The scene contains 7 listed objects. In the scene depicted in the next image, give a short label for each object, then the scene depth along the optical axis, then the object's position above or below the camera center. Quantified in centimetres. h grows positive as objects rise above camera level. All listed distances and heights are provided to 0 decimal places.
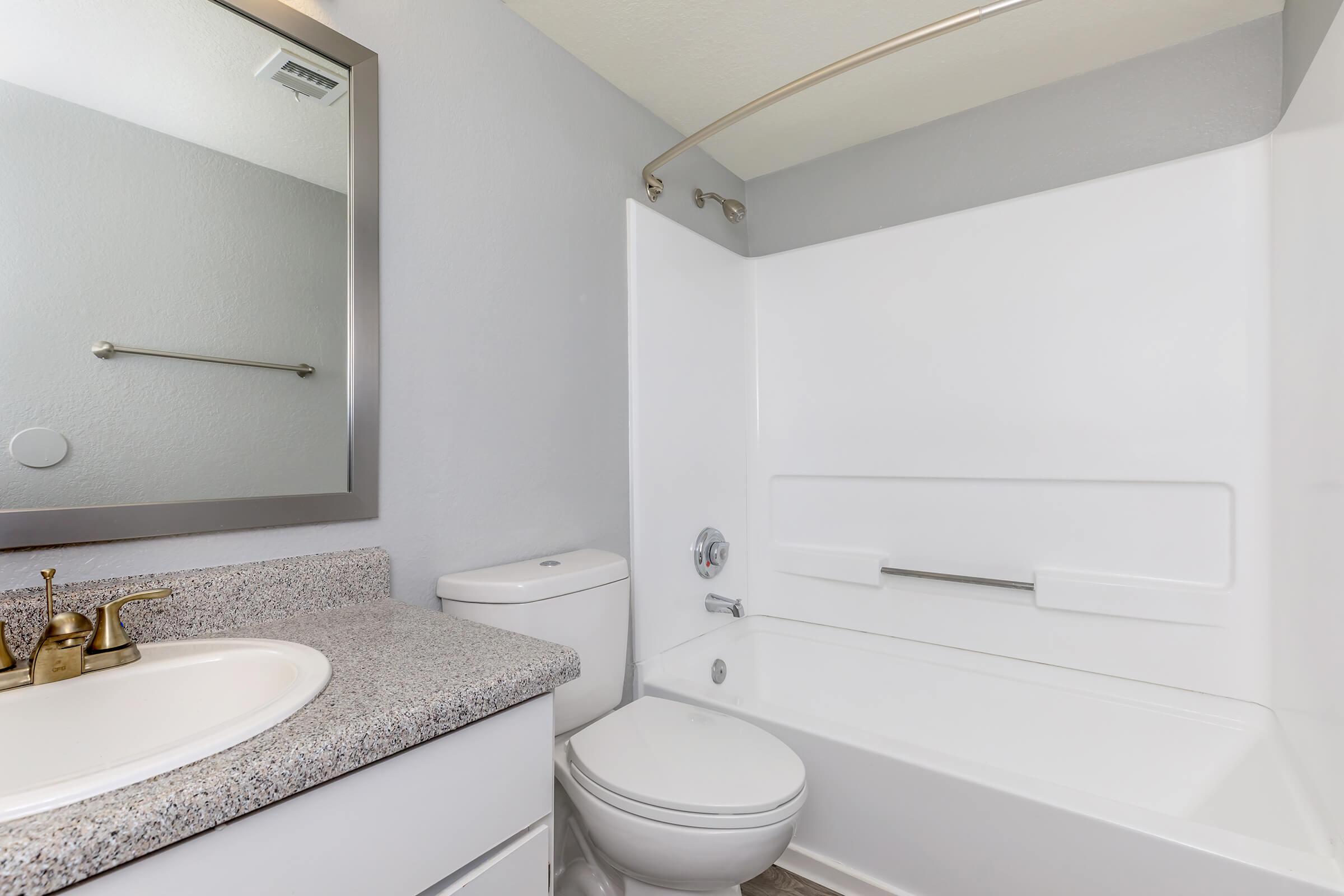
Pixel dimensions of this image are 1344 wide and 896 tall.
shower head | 210 +82
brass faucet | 76 -24
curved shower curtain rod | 125 +87
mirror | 89 +30
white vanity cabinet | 55 -39
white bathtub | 114 -74
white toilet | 115 -63
